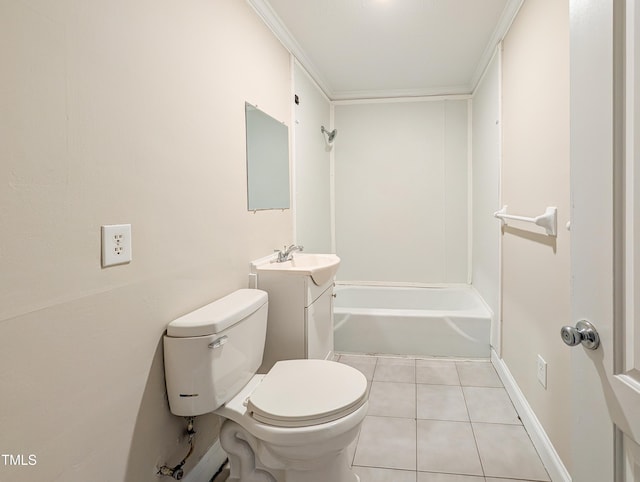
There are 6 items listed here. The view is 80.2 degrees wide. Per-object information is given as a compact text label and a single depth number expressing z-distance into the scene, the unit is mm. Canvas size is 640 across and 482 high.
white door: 656
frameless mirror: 2100
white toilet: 1310
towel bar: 1611
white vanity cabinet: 2016
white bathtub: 2996
